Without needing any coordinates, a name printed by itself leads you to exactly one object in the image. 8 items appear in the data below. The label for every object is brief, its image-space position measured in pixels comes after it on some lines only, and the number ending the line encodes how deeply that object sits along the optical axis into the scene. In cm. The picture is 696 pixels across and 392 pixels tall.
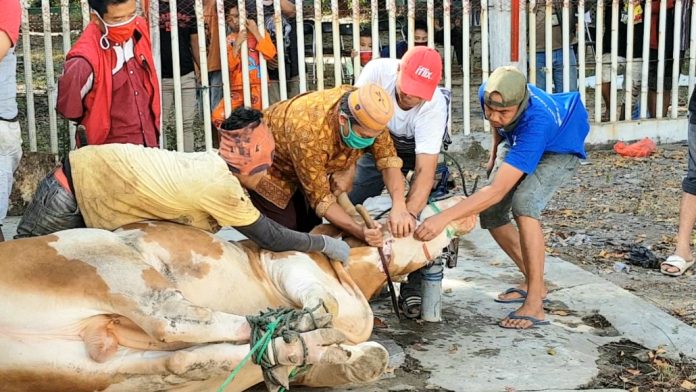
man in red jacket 513
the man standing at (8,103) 470
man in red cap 500
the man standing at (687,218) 641
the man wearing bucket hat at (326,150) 465
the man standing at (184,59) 807
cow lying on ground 353
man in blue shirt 508
